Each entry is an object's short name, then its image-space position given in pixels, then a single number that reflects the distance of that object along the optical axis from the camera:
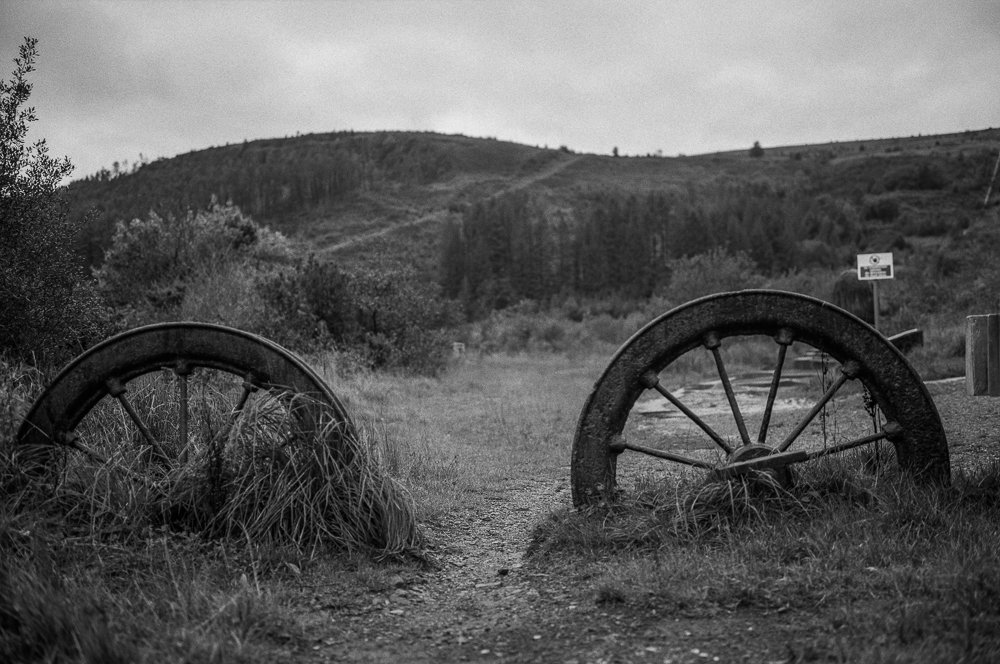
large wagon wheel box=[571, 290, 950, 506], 4.61
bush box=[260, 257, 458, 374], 16.08
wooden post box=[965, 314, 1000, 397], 4.81
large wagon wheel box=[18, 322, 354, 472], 4.54
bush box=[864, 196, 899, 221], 53.59
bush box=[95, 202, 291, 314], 19.47
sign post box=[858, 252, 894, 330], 14.51
